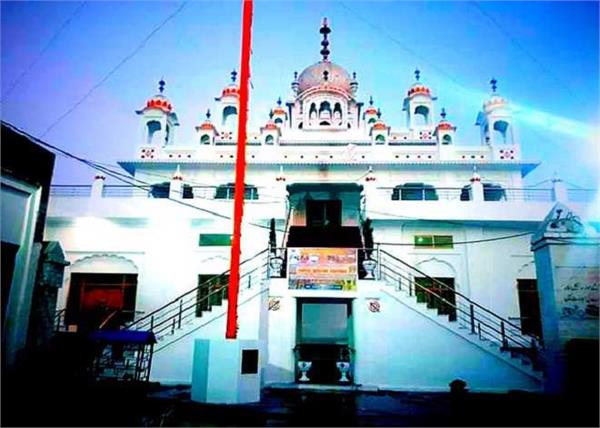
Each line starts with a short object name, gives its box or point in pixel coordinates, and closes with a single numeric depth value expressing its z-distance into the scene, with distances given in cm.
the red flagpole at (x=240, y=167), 964
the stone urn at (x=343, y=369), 1323
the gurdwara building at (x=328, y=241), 1352
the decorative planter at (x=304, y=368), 1323
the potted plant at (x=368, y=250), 1467
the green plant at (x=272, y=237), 1566
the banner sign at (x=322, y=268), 1423
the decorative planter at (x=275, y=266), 1465
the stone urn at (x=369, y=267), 1465
